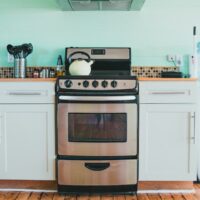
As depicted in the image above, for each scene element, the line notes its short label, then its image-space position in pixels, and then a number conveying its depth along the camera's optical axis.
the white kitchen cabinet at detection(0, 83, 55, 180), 2.67
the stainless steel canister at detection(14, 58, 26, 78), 3.13
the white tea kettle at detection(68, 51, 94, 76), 2.79
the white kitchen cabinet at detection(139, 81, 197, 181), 2.66
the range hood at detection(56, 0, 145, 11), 2.91
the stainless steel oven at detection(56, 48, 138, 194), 2.59
